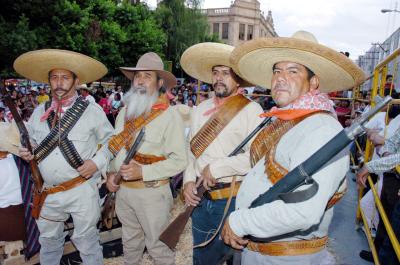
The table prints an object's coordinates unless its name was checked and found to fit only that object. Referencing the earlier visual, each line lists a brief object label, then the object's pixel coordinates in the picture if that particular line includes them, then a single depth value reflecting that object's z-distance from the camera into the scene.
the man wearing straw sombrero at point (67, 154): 3.08
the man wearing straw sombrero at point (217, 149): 2.71
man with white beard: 3.04
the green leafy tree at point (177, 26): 35.03
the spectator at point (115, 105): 14.17
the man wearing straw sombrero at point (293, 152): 1.55
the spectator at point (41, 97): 13.93
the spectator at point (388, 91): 4.39
